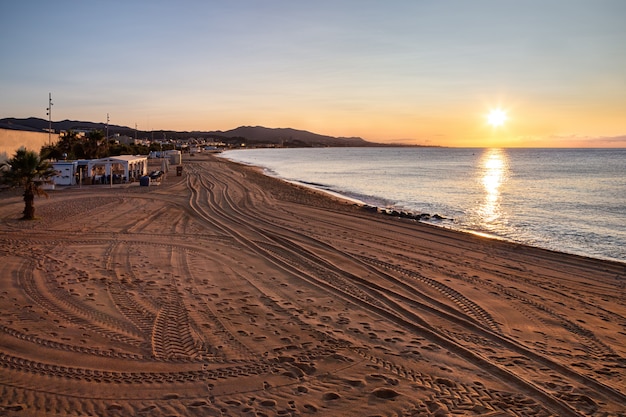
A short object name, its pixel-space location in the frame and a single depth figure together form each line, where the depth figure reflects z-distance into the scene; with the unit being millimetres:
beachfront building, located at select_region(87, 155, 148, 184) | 29000
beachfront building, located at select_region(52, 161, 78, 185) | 27297
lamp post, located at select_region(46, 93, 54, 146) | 36969
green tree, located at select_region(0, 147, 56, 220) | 15469
